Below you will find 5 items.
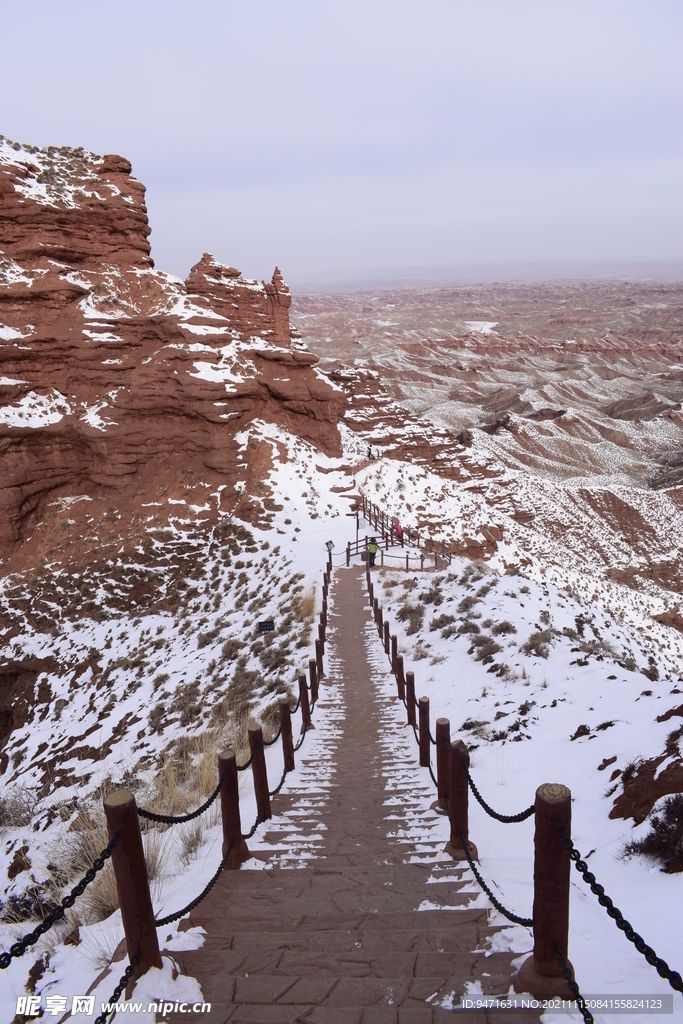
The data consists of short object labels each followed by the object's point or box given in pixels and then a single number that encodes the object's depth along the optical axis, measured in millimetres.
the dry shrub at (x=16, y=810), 9211
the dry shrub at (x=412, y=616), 12836
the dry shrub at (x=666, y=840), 3834
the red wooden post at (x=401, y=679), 9464
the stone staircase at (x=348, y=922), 2963
